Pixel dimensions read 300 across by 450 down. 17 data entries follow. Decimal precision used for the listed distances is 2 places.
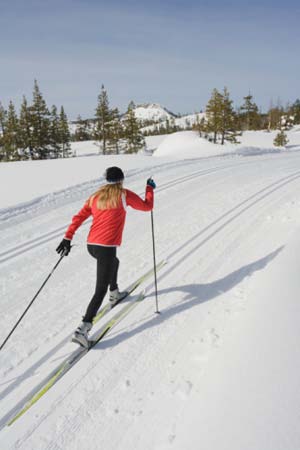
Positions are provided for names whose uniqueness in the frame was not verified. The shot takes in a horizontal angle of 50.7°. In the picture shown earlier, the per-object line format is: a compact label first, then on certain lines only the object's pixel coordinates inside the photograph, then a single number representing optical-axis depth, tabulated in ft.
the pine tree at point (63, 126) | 191.31
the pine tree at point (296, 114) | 318.45
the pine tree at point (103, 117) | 154.61
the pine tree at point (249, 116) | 244.59
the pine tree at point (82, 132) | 271.55
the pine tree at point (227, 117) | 134.11
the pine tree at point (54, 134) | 153.48
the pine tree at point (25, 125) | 139.03
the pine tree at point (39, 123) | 139.18
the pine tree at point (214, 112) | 133.90
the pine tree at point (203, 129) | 143.19
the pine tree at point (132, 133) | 156.87
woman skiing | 12.97
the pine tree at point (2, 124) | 163.20
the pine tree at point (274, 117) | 281.33
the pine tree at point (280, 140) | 157.69
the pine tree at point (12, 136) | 149.79
